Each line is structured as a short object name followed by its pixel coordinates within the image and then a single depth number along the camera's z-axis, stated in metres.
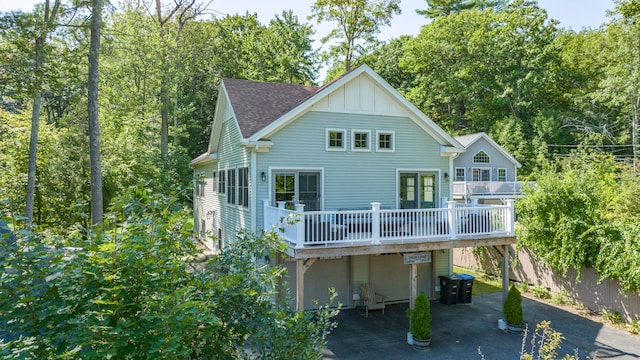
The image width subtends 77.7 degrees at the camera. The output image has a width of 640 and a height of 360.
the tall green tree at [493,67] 35.94
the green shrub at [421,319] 8.95
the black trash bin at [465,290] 12.32
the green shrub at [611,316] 10.45
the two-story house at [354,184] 9.97
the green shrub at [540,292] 12.74
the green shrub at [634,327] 9.73
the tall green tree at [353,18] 28.94
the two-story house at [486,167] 27.77
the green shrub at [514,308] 9.79
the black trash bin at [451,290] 12.27
